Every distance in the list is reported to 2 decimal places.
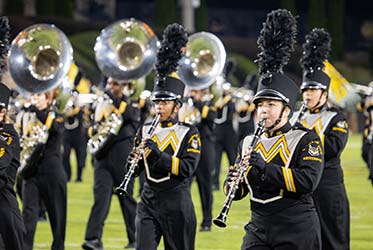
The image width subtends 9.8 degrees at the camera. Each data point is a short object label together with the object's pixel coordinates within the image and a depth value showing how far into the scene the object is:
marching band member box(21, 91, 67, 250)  18.55
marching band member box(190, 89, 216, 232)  23.35
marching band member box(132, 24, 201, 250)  14.62
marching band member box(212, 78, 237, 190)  31.19
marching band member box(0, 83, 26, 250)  14.16
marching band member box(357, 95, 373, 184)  30.13
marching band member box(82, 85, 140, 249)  20.03
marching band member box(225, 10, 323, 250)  12.29
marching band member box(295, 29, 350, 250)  16.95
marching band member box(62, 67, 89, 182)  33.84
